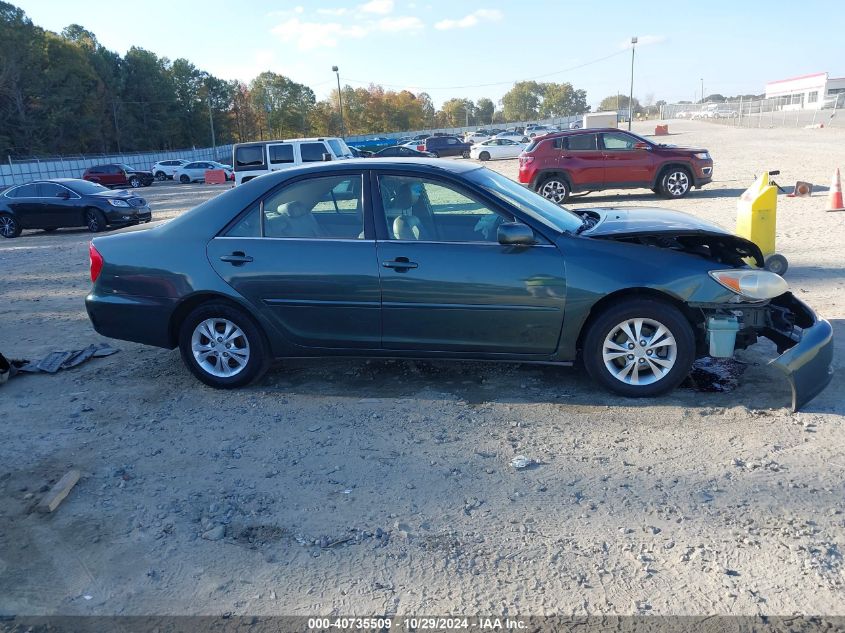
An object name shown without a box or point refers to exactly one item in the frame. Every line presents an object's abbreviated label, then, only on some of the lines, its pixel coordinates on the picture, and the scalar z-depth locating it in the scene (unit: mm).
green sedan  4484
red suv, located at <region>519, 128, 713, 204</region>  15664
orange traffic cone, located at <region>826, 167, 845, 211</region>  12414
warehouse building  86500
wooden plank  3645
